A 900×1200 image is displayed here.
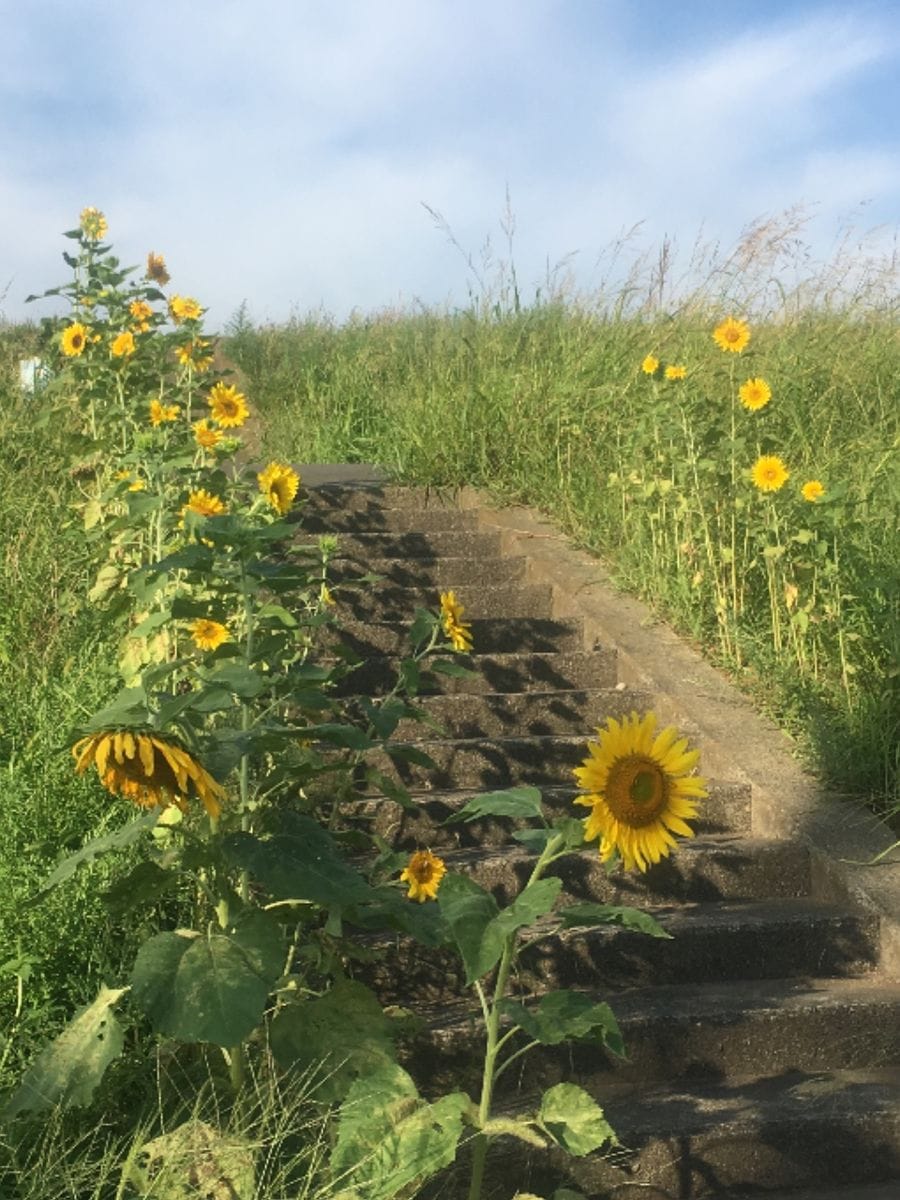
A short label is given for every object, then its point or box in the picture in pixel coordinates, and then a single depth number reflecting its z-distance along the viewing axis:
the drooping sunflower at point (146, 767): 2.44
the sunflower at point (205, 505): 4.34
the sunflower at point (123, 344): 5.71
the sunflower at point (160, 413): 5.26
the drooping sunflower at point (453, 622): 3.94
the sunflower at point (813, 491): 5.11
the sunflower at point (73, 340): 6.00
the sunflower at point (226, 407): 5.30
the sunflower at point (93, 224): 6.41
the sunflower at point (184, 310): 6.30
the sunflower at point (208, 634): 4.18
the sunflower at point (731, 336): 5.80
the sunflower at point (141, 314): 6.27
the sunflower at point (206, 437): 5.03
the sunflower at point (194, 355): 6.06
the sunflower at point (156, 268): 6.81
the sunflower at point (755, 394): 5.65
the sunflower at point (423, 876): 3.46
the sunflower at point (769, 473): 5.30
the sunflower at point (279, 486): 4.14
